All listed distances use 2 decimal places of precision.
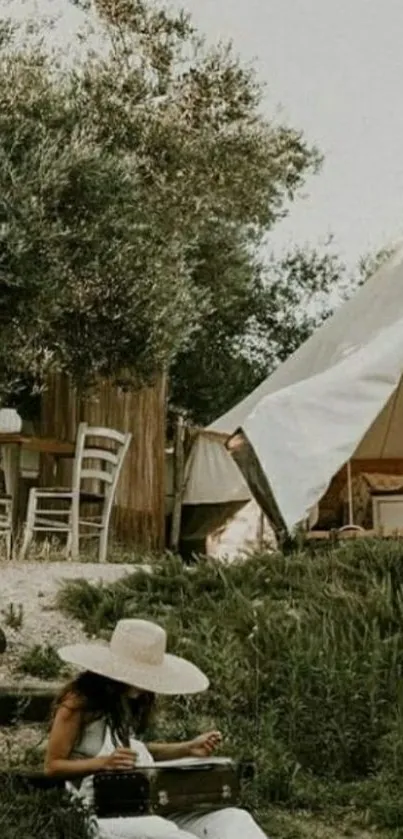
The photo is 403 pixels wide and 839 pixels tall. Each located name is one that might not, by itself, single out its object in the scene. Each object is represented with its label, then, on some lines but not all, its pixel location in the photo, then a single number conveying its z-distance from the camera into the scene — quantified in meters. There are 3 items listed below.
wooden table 12.48
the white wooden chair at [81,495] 11.67
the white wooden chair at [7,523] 11.75
